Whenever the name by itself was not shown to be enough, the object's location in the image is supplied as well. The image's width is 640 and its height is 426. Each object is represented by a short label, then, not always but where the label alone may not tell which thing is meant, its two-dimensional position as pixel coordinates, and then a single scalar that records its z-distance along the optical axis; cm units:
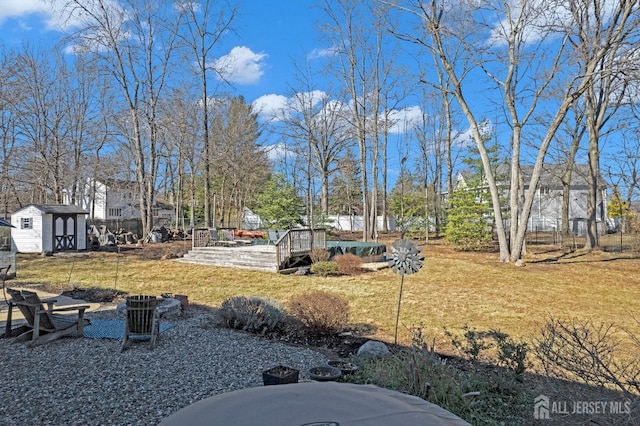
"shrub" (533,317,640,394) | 244
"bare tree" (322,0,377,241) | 2452
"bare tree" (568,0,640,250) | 1404
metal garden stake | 614
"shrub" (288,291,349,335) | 668
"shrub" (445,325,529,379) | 436
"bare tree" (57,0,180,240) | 2327
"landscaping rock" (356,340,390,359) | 547
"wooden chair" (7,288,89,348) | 597
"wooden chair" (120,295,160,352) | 592
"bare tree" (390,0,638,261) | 1459
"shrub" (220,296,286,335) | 691
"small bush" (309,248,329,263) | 1484
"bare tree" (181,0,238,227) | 2309
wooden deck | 1443
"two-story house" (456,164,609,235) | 3731
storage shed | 1898
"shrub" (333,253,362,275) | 1421
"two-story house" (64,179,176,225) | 3416
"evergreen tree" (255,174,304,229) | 2339
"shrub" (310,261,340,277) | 1362
